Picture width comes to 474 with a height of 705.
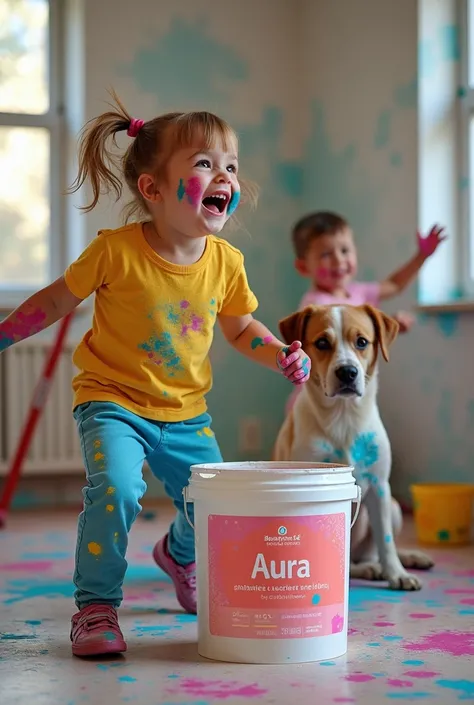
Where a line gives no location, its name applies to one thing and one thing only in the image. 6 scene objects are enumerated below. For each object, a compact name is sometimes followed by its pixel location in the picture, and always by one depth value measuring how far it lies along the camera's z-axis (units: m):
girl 1.75
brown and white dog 2.27
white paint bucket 1.58
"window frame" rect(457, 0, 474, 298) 3.53
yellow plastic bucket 2.95
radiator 3.79
